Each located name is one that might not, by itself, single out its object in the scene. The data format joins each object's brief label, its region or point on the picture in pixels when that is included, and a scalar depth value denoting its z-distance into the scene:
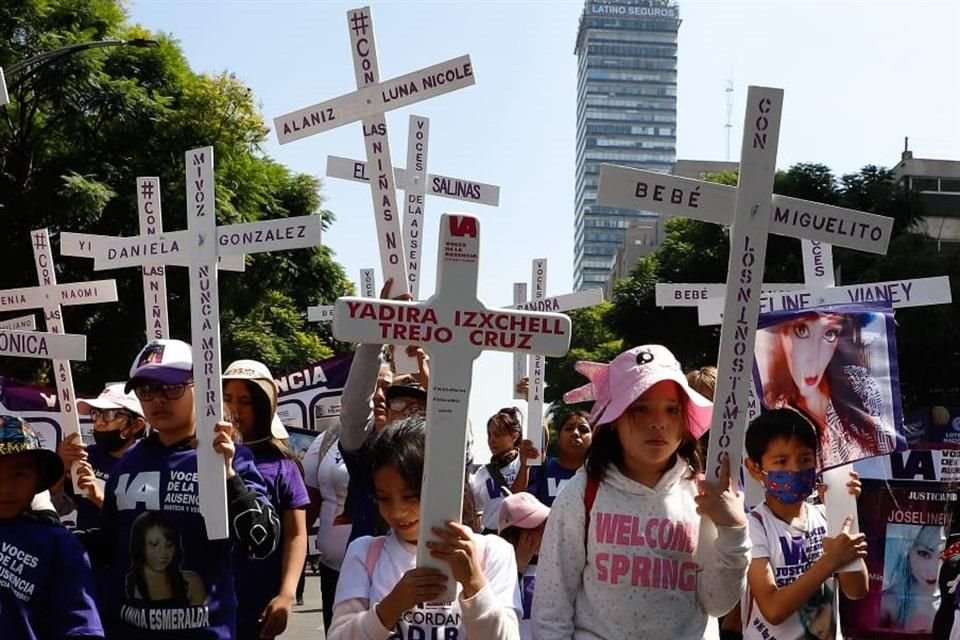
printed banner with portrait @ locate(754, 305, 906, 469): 5.73
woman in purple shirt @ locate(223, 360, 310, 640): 5.48
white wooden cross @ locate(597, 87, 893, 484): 4.20
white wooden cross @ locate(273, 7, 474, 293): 6.65
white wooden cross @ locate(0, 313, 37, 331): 8.99
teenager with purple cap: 4.89
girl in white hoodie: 4.09
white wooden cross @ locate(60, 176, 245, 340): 6.78
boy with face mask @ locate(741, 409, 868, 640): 4.93
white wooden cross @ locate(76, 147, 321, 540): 5.15
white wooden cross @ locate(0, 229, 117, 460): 7.25
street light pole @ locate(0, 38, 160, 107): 13.47
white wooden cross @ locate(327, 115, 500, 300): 8.02
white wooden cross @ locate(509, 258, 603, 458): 10.09
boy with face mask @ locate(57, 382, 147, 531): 5.80
